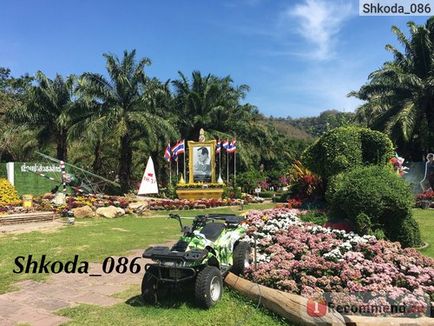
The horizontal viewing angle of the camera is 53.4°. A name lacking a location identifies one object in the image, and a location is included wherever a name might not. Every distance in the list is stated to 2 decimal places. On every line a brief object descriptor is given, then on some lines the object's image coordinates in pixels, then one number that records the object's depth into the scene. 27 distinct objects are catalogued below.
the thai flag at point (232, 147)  28.15
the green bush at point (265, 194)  34.15
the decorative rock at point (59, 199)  18.83
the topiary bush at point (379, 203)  8.05
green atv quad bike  5.39
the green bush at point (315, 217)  9.95
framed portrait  27.44
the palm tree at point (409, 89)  24.42
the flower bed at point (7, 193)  20.34
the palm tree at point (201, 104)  32.92
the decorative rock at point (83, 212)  16.91
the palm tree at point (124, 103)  25.84
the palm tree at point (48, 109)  26.39
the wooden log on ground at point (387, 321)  4.56
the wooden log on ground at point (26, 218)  15.02
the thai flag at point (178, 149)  26.88
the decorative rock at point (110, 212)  17.36
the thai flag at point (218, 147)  29.88
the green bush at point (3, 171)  22.48
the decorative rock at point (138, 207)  18.88
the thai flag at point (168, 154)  26.62
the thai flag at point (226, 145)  28.30
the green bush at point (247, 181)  33.75
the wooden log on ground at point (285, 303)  4.71
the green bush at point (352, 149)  10.86
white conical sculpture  22.92
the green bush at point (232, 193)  26.69
